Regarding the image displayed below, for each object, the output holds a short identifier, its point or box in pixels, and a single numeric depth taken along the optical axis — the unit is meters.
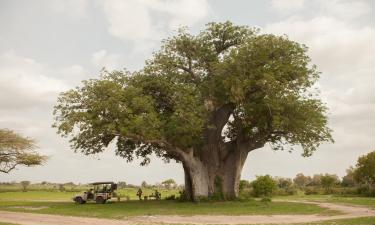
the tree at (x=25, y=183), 115.29
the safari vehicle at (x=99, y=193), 42.66
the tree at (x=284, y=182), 110.81
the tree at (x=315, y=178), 135.43
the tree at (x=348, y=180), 84.57
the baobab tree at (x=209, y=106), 34.72
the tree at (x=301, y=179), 148.59
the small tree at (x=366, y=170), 66.51
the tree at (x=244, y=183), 61.61
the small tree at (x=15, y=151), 45.44
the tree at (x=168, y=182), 94.87
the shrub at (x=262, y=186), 57.97
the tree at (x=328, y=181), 80.41
